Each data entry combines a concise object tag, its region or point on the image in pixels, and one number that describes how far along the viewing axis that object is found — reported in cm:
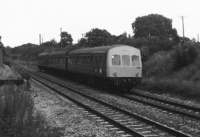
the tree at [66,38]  9308
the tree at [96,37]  4785
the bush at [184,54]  2056
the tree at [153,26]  6248
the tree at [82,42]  5634
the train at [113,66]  1652
